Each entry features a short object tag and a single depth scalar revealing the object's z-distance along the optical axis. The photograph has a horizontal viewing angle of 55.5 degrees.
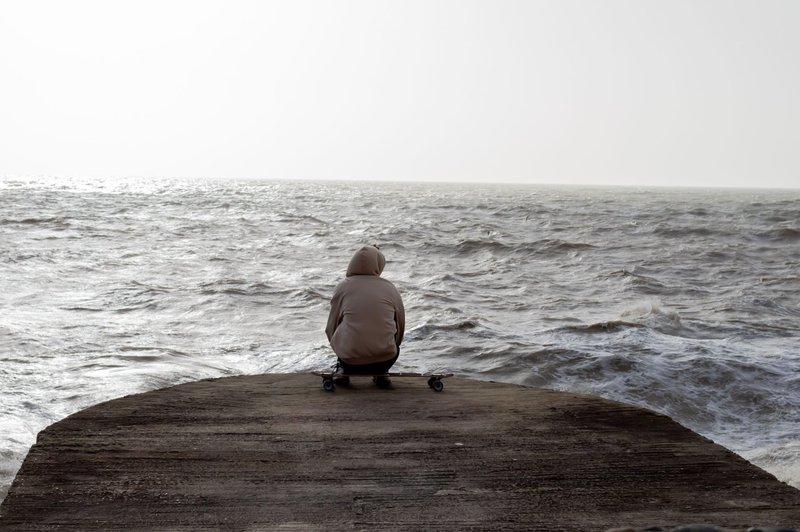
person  5.77
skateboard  5.70
